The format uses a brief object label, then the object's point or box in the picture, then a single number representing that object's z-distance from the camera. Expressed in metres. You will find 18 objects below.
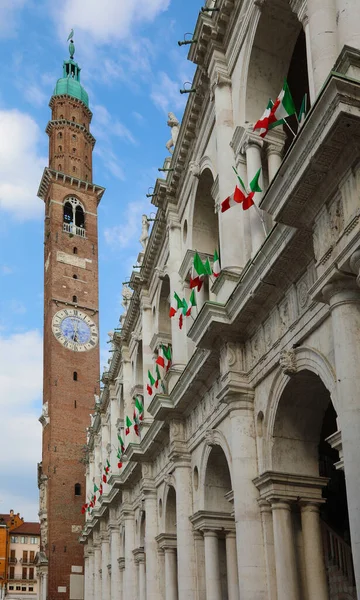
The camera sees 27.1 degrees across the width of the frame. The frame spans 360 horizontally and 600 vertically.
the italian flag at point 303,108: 14.22
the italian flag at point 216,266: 21.14
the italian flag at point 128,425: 33.22
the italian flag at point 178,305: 23.08
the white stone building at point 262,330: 11.80
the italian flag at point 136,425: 32.38
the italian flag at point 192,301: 21.81
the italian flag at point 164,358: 26.92
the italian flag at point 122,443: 35.28
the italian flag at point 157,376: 27.69
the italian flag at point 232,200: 16.97
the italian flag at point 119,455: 36.33
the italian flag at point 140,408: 31.64
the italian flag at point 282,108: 15.05
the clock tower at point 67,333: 57.50
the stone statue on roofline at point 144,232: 35.00
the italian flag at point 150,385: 27.74
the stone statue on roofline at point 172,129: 27.80
